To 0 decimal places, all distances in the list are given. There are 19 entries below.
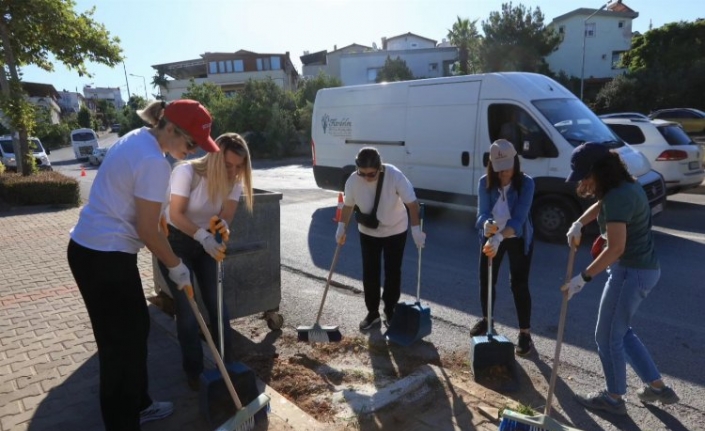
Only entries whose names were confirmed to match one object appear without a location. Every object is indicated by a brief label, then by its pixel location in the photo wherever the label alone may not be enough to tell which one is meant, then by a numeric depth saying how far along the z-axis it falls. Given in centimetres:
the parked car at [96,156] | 2938
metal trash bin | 425
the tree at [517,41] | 3716
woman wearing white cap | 394
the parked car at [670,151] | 962
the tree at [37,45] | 1212
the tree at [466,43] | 3938
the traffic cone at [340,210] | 464
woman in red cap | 237
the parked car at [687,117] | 2302
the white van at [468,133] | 745
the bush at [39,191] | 1195
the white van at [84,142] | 3244
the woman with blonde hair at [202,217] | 331
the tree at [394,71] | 4031
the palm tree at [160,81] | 5948
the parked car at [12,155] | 2078
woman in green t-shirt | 287
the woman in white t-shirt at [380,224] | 428
